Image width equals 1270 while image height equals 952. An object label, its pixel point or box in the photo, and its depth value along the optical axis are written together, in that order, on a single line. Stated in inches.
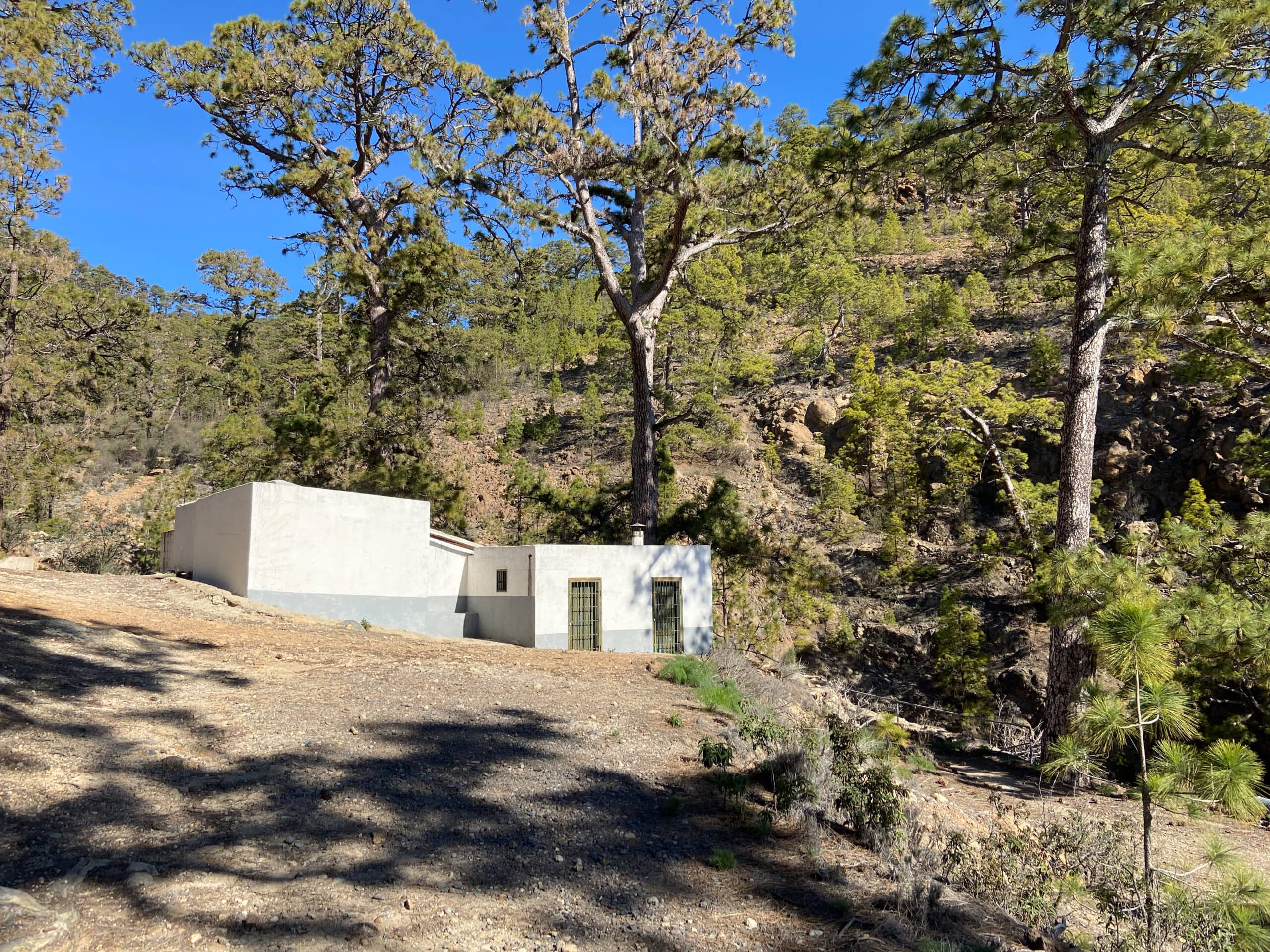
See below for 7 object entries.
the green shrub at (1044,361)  1090.7
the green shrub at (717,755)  240.5
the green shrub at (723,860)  181.0
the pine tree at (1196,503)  767.1
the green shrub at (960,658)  750.5
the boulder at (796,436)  1188.5
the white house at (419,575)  500.7
